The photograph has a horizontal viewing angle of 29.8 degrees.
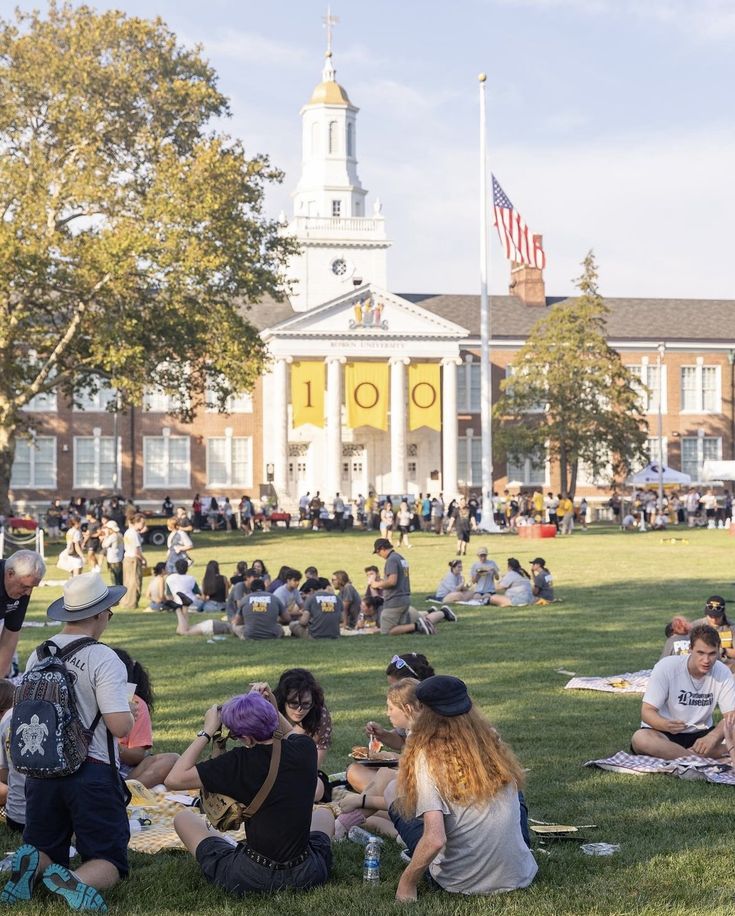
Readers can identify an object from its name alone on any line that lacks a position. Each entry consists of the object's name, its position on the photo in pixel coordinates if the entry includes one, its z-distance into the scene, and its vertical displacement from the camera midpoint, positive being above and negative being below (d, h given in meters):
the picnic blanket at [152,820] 8.07 -2.07
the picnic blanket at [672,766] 9.91 -2.04
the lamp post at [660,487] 55.50 -0.02
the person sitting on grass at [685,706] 10.11 -1.65
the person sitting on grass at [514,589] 24.22 -1.81
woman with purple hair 6.79 -1.60
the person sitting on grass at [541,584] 24.20 -1.72
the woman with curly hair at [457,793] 6.61 -1.48
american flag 43.25 +8.08
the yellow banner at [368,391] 70.12 +4.88
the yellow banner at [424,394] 71.19 +4.80
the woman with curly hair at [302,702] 8.71 -1.36
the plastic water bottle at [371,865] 7.37 -2.03
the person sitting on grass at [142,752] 9.37 -1.81
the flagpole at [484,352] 48.91 +4.80
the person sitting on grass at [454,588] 24.52 -1.84
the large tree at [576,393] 61.62 +4.23
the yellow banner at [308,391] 69.19 +4.84
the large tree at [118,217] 41.06 +8.22
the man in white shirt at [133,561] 23.52 -1.27
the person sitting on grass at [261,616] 19.27 -1.81
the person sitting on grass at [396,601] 19.77 -1.65
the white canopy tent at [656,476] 56.34 +0.42
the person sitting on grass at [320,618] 19.31 -1.84
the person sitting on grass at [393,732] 9.13 -1.62
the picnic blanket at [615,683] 13.90 -2.01
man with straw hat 6.77 -1.53
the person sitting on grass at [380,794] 8.26 -1.94
